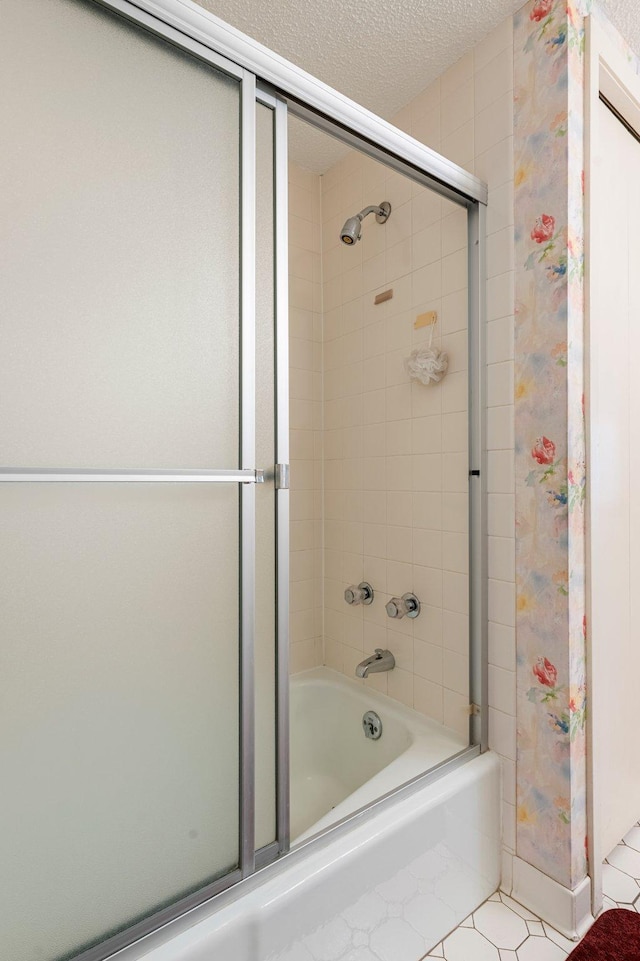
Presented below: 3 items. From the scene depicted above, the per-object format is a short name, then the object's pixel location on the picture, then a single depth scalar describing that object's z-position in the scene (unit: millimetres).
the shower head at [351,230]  1581
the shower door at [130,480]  732
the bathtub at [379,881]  889
